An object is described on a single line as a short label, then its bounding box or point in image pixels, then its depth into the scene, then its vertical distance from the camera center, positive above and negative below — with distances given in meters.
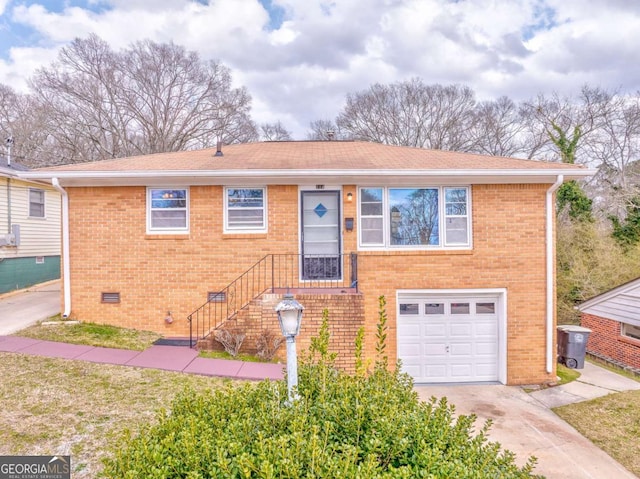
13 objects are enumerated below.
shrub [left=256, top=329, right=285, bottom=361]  7.00 -2.15
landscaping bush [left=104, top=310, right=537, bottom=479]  2.01 -1.34
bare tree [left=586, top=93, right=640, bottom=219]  19.70 +5.50
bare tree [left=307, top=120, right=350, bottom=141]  26.38 +8.23
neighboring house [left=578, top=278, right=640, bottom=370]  9.59 -2.57
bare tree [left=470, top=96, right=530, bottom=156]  25.25 +7.82
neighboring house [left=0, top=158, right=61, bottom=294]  11.87 +0.26
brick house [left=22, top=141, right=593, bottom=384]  8.05 -0.41
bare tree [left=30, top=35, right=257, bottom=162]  20.97 +8.87
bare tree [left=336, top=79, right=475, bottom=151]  25.47 +9.14
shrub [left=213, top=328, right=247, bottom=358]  6.92 -2.02
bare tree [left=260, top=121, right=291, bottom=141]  26.44 +8.05
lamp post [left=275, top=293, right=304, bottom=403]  3.02 -0.75
